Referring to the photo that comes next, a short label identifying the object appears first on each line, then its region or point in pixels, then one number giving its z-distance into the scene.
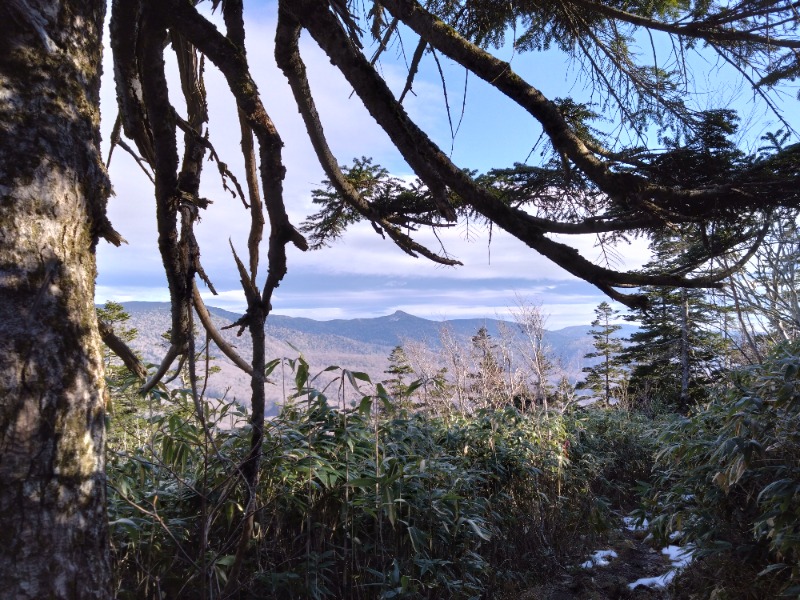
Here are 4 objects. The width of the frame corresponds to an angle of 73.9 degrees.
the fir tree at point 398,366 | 18.25
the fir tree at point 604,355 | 23.92
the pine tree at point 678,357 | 16.36
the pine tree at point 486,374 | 8.42
